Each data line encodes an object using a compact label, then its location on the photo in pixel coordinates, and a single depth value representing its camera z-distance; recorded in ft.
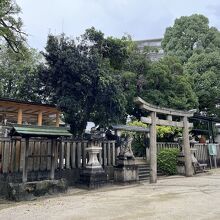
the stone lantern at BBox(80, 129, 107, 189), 36.29
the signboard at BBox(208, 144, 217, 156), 63.26
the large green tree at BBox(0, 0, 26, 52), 47.65
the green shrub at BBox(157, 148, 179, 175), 51.80
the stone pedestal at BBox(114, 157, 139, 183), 39.99
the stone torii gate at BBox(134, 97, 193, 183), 41.65
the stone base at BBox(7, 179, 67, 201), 28.48
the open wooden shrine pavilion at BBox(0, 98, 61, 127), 47.67
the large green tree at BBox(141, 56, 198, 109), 63.16
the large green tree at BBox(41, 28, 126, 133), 42.32
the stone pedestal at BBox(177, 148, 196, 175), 51.51
